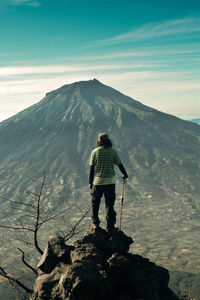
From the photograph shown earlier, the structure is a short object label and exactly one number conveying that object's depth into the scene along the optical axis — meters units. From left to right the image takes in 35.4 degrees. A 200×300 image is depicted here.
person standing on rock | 12.59
